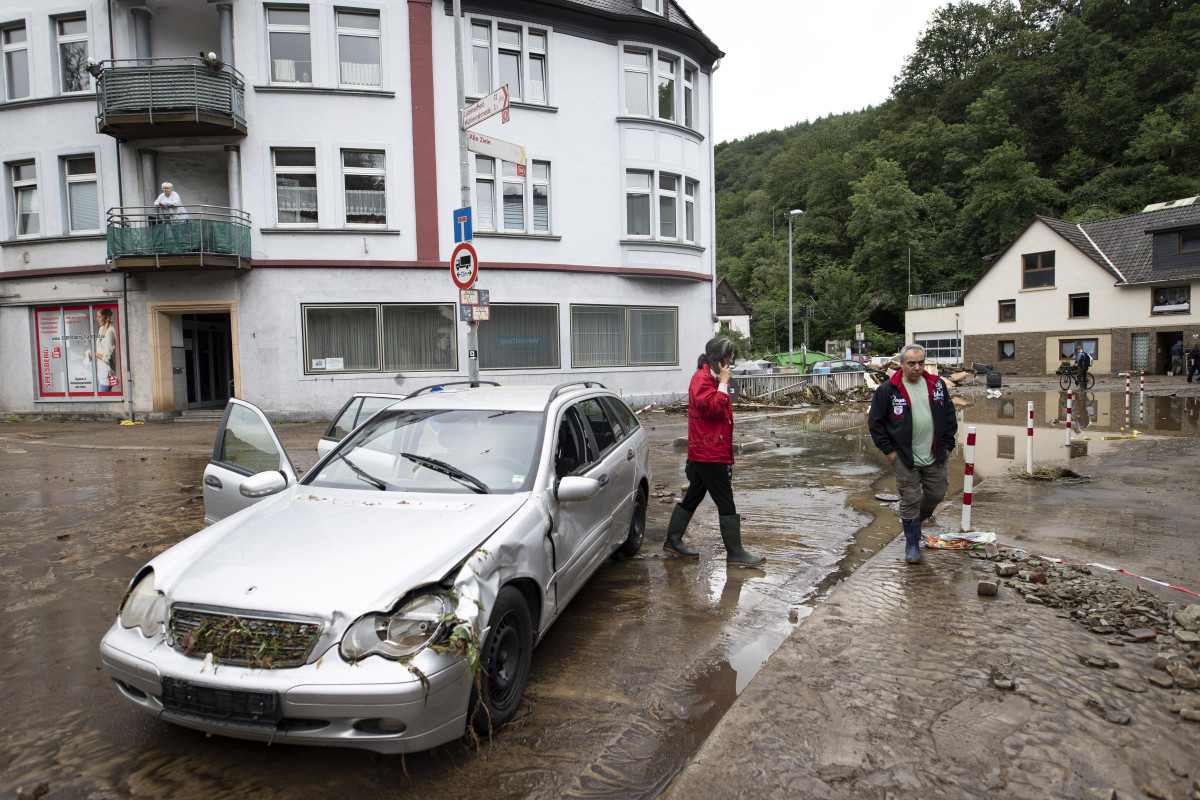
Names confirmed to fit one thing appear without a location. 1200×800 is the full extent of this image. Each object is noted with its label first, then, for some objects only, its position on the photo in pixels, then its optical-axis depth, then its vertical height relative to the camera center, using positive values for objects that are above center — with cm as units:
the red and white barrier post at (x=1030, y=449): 891 -125
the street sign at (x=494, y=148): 970 +297
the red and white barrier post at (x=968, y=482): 614 -114
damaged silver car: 268 -95
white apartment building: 1742 +445
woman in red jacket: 560 -66
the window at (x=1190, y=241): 3566 +533
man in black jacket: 562 -66
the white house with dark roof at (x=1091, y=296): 3631 +302
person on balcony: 1669 +393
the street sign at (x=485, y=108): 945 +350
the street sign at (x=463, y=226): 1042 +205
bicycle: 2558 -108
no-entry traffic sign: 1004 +141
